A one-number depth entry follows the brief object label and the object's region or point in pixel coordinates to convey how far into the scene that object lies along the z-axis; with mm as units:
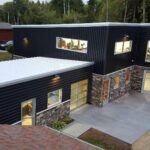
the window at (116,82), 14468
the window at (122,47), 14081
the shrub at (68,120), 11417
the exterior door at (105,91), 13533
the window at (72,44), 13864
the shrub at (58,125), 10755
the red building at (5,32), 32366
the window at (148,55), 15874
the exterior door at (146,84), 16362
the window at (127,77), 15863
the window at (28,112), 9711
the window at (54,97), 10978
